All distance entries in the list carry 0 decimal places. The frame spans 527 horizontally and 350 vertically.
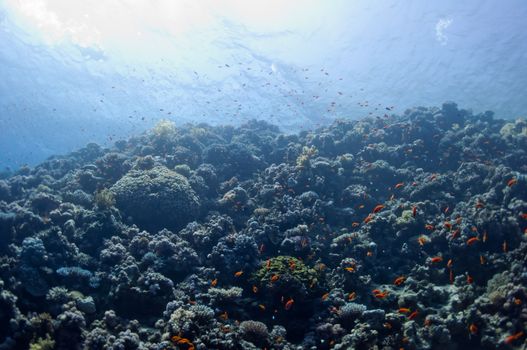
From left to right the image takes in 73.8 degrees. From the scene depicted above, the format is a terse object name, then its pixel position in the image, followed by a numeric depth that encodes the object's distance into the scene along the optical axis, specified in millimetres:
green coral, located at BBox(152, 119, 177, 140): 21567
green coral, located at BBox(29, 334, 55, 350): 7348
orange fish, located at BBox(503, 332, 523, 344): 7150
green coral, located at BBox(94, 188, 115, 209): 12977
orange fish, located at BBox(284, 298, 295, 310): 8803
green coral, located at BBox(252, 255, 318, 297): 9539
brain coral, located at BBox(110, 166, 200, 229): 13750
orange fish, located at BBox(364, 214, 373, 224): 12670
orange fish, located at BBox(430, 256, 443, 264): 9969
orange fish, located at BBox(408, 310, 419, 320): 8428
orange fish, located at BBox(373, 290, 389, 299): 9453
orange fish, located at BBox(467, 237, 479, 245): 10044
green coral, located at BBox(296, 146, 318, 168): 16203
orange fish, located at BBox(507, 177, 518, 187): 12439
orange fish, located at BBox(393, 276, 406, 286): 9320
